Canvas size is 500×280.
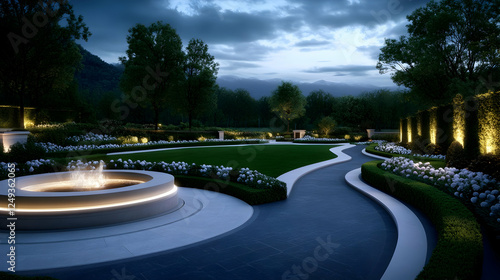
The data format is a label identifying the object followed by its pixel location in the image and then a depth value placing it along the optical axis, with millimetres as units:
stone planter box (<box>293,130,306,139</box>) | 46094
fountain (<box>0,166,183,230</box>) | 6125
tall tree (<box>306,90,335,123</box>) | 90988
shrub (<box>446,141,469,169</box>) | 12023
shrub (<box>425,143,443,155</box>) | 17938
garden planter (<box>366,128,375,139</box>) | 44869
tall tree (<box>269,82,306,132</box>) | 54750
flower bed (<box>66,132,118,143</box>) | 23652
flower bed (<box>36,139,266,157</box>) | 20109
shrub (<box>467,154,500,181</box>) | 8984
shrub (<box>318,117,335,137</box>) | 47888
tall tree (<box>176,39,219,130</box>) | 35406
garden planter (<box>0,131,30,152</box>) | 16047
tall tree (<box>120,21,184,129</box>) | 32375
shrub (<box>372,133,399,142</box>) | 37081
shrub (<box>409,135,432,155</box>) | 19516
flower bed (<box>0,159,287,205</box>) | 8750
